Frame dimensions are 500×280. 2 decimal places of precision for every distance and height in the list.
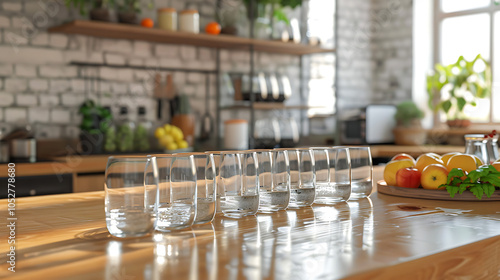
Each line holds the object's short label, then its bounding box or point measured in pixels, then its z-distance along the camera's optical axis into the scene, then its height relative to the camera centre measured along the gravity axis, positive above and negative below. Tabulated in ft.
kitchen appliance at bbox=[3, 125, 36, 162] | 10.53 -0.31
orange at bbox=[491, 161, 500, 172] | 4.87 -0.34
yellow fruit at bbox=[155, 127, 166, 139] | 12.46 -0.08
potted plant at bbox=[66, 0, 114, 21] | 11.50 +2.63
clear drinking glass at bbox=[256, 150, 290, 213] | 3.66 -0.35
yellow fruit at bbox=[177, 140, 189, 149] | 12.53 -0.34
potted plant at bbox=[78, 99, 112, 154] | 11.49 +0.09
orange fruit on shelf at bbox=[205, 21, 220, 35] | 13.19 +2.52
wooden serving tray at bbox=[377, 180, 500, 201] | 4.71 -0.59
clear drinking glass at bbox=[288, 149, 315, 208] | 3.93 -0.37
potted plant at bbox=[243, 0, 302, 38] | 13.98 +3.10
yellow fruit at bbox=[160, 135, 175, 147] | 12.42 -0.24
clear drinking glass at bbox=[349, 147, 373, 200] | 4.44 -0.37
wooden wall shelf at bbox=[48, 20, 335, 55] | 11.34 +2.21
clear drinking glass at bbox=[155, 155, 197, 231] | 3.05 -0.37
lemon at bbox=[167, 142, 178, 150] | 12.35 -0.38
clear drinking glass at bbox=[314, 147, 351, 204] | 4.20 -0.40
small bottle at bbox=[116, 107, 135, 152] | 11.97 -0.16
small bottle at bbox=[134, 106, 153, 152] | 12.41 -0.10
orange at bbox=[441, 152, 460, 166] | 5.18 -0.29
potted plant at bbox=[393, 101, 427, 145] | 16.34 +0.12
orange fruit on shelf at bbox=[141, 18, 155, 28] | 12.08 +2.44
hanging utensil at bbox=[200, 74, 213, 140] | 13.94 +0.09
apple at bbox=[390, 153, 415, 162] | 5.47 -0.29
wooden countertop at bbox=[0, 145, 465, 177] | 9.60 -0.67
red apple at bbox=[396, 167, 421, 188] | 4.96 -0.45
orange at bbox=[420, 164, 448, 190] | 4.80 -0.43
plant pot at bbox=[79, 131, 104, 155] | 11.47 -0.30
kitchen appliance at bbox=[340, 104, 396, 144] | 15.92 +0.13
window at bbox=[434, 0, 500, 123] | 16.15 +2.91
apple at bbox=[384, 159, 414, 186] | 5.11 -0.38
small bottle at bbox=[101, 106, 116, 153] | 11.73 -0.18
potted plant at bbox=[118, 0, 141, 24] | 11.84 +2.69
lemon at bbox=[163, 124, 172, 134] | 12.67 +0.03
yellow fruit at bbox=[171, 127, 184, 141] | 12.60 -0.10
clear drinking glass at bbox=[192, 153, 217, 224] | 3.22 -0.35
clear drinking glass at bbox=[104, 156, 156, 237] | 2.87 -0.37
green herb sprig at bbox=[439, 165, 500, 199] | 4.56 -0.47
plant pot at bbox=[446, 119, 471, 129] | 16.05 +0.17
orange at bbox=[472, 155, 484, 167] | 5.03 -0.32
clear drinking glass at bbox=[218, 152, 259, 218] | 3.49 -0.36
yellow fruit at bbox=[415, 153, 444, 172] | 5.05 -0.31
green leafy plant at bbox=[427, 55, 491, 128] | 15.97 +1.35
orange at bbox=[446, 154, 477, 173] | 4.84 -0.31
